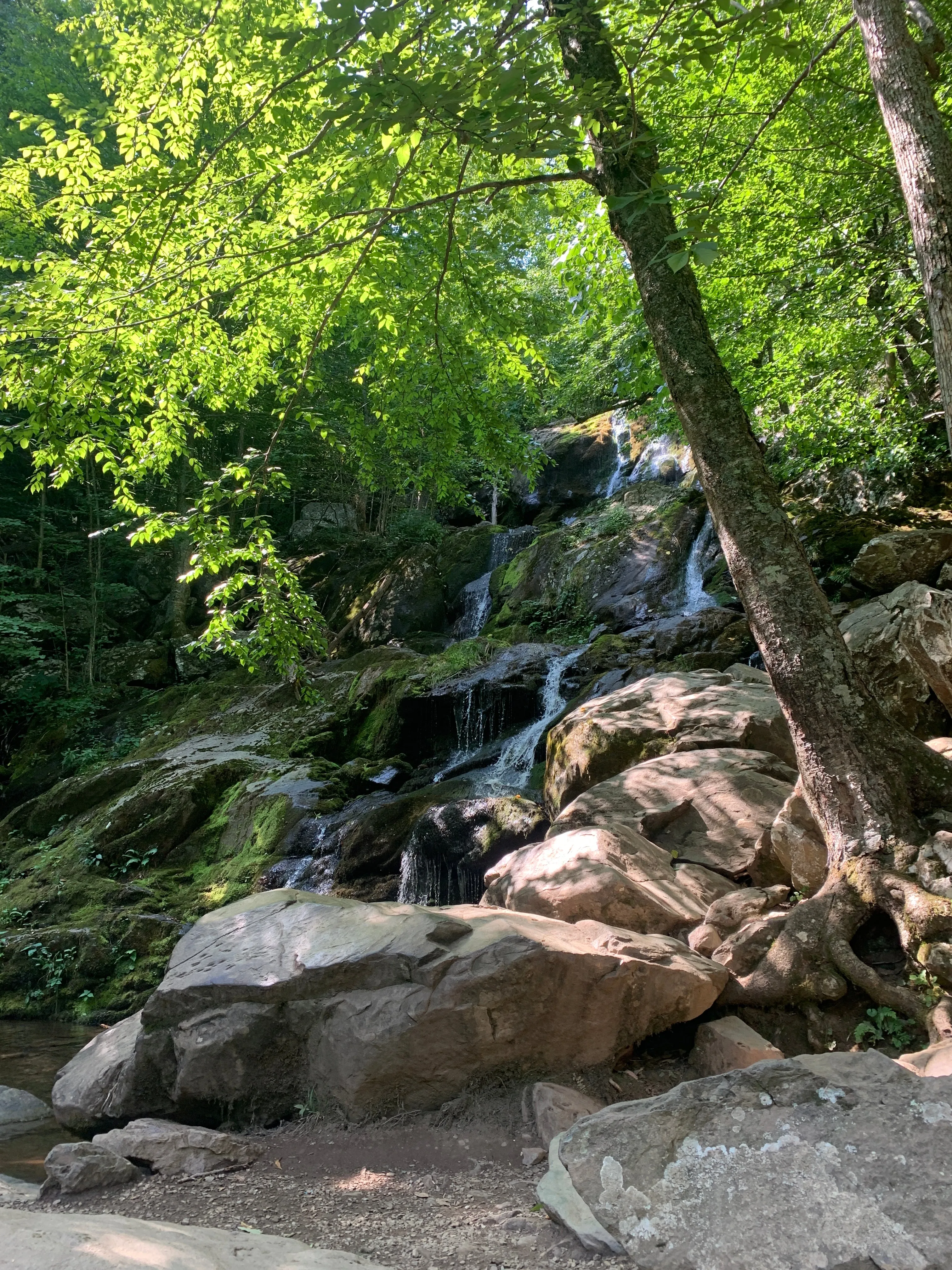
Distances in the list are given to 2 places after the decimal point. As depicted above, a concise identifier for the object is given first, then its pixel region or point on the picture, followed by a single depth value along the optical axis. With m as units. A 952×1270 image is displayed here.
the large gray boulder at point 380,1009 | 3.94
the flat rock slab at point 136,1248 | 2.02
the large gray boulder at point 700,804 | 5.70
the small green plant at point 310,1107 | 4.14
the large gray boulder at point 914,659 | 6.91
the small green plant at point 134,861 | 10.79
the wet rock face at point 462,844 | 8.21
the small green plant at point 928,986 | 3.61
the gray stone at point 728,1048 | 3.81
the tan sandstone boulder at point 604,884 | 4.89
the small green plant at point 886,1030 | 3.66
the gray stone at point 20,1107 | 5.31
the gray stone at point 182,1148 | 3.61
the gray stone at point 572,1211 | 2.38
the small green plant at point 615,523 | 16.19
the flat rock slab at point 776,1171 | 2.15
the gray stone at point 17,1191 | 3.38
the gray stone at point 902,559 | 9.76
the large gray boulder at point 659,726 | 6.88
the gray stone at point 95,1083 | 4.60
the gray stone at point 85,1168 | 3.36
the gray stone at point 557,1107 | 3.57
